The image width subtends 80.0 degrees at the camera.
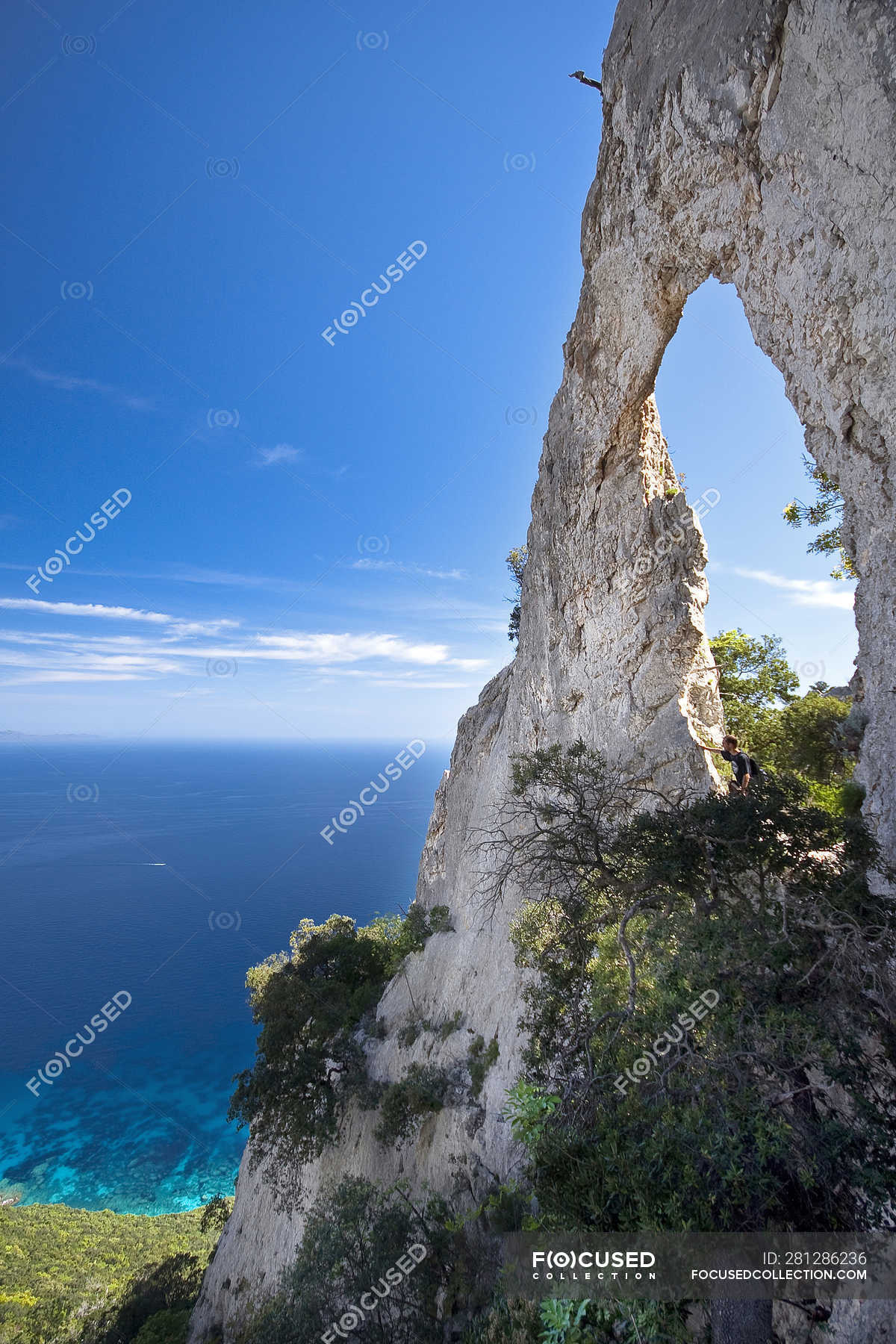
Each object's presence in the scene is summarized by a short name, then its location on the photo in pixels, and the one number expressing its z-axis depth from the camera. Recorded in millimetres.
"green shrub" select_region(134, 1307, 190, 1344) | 17506
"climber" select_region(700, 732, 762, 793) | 8223
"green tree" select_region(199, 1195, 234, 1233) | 22078
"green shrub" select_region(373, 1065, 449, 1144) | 13258
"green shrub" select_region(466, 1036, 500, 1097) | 12539
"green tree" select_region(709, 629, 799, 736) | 15062
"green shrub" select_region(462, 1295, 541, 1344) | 5250
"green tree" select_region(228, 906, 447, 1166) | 15609
